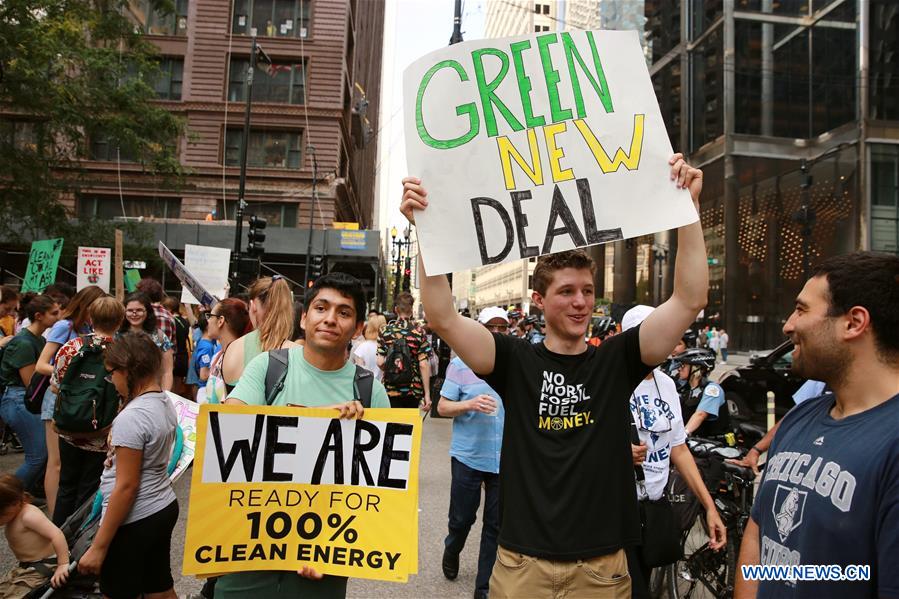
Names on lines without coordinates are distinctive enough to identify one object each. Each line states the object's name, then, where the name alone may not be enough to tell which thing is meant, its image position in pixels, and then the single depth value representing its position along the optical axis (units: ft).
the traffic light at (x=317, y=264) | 82.05
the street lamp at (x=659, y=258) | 146.06
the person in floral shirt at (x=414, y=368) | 25.72
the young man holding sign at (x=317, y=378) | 8.28
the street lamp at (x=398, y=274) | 110.44
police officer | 18.58
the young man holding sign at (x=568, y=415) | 7.67
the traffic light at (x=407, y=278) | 109.38
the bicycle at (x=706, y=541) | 13.46
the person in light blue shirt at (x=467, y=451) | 15.81
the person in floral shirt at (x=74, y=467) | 14.57
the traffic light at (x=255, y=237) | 53.06
